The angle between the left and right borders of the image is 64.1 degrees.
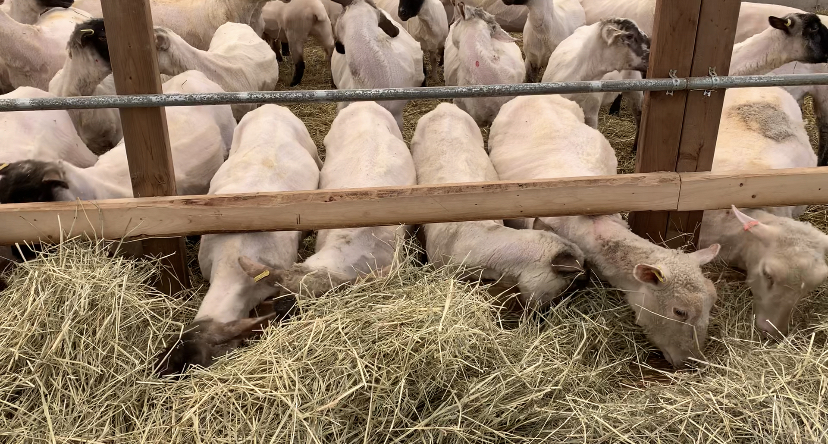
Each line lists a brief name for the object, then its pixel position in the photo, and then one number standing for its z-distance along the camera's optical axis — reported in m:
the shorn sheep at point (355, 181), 3.55
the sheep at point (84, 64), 4.83
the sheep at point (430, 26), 9.09
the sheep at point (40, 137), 4.77
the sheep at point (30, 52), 6.47
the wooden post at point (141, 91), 3.37
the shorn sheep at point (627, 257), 3.64
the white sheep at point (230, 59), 5.76
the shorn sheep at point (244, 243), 3.31
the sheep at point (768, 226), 3.79
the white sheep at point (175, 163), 3.80
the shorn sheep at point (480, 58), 6.68
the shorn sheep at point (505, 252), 3.84
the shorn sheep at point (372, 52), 6.61
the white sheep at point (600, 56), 5.81
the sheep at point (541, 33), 7.78
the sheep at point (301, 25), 9.86
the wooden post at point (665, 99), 3.65
